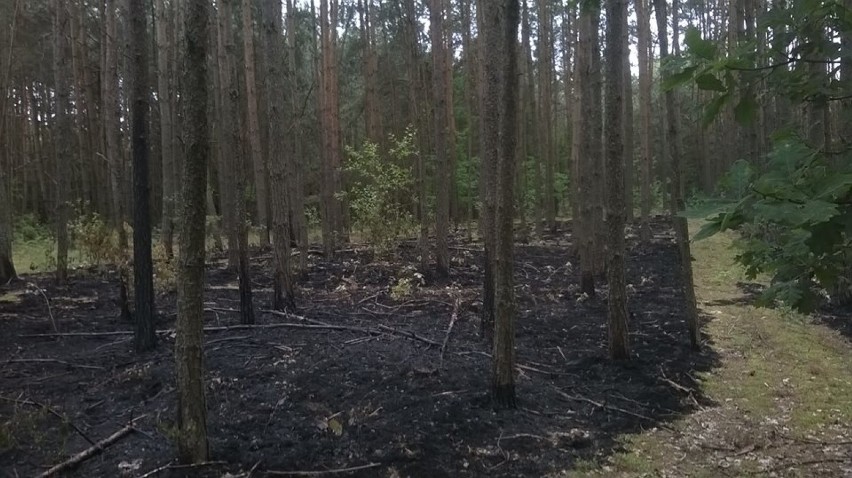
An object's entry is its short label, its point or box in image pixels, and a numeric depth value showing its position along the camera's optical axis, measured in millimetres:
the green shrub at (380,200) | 14492
